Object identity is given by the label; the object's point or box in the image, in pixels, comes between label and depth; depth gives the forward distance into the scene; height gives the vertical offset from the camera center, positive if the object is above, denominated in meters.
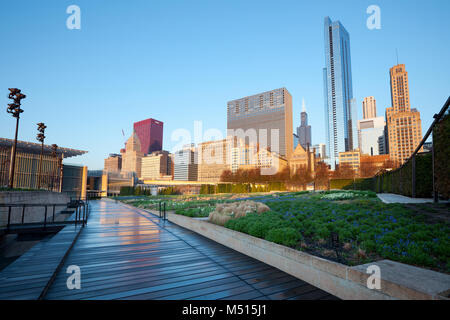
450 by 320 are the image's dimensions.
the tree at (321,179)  60.03 +1.06
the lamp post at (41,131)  26.61 +5.86
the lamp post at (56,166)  61.10 +3.84
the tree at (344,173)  85.45 +3.74
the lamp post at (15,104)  17.88 +5.94
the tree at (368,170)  86.31 +5.00
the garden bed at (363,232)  4.35 -1.23
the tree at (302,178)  66.50 +1.36
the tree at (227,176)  83.19 +2.09
